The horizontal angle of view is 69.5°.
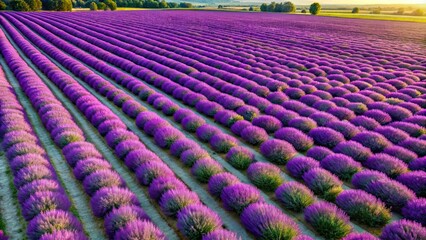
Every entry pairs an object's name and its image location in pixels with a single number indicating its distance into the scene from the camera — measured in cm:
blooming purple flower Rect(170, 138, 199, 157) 696
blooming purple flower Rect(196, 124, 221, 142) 782
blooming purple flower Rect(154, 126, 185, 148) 749
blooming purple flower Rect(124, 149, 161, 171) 625
